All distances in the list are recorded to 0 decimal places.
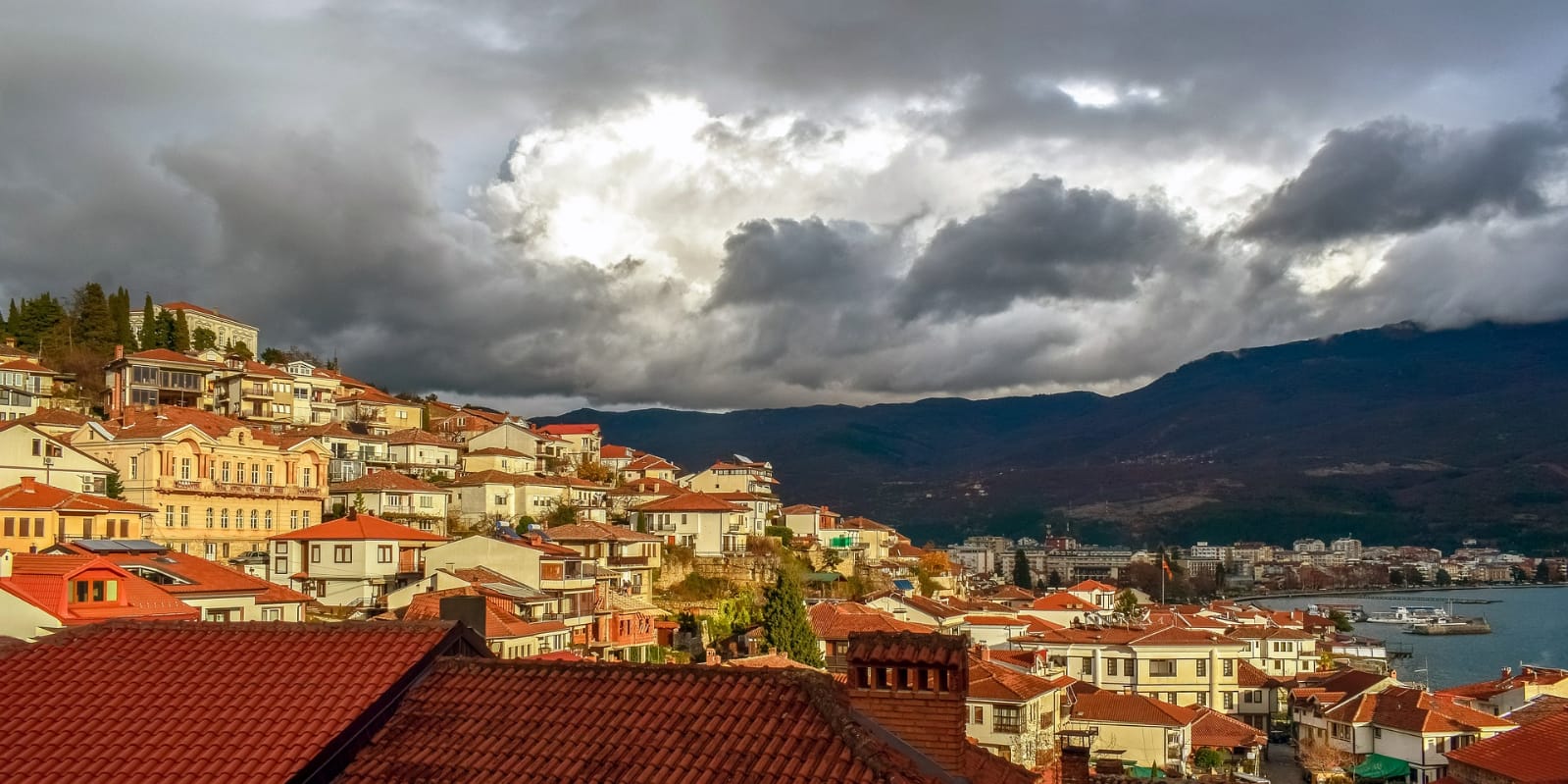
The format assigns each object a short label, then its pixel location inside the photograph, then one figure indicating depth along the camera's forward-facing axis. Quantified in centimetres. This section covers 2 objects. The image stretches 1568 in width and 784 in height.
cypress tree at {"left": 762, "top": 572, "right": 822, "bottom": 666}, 5475
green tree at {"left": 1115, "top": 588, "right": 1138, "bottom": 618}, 9668
